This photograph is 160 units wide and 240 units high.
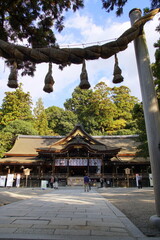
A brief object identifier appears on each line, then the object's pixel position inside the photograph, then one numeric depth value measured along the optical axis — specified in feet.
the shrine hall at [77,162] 62.64
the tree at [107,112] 126.93
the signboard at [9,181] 48.06
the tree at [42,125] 127.75
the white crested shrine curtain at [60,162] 66.03
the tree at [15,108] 113.39
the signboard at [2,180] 50.71
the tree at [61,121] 135.54
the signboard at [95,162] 65.77
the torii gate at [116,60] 9.54
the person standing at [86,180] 41.89
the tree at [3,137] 66.14
